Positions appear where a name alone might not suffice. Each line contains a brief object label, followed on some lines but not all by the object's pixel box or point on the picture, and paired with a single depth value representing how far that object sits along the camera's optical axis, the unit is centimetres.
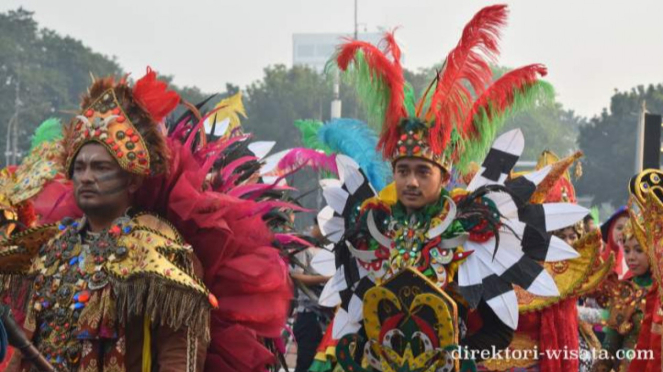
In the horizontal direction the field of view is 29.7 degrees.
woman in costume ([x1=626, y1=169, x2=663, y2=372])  630
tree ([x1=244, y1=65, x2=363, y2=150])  5053
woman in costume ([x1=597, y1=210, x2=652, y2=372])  788
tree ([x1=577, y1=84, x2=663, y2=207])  4153
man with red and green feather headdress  620
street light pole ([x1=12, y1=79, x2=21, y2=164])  4788
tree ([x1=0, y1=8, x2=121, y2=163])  5091
